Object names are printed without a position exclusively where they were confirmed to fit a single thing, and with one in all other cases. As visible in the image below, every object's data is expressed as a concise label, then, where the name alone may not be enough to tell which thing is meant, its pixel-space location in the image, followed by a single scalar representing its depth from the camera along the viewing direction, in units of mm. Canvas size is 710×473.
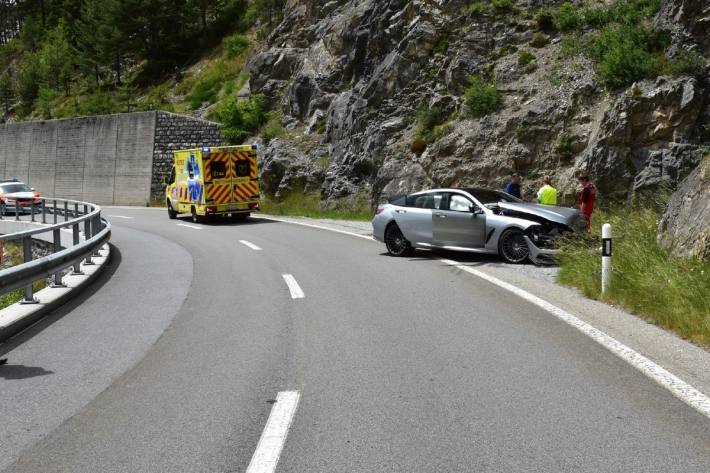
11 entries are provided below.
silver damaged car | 13508
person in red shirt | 15250
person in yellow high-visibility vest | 16625
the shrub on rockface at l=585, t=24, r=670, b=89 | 21875
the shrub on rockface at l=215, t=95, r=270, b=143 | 41344
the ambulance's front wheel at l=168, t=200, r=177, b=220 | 30675
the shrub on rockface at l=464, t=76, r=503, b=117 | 25656
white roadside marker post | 9859
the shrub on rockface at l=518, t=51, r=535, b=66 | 26641
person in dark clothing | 18125
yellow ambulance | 26891
